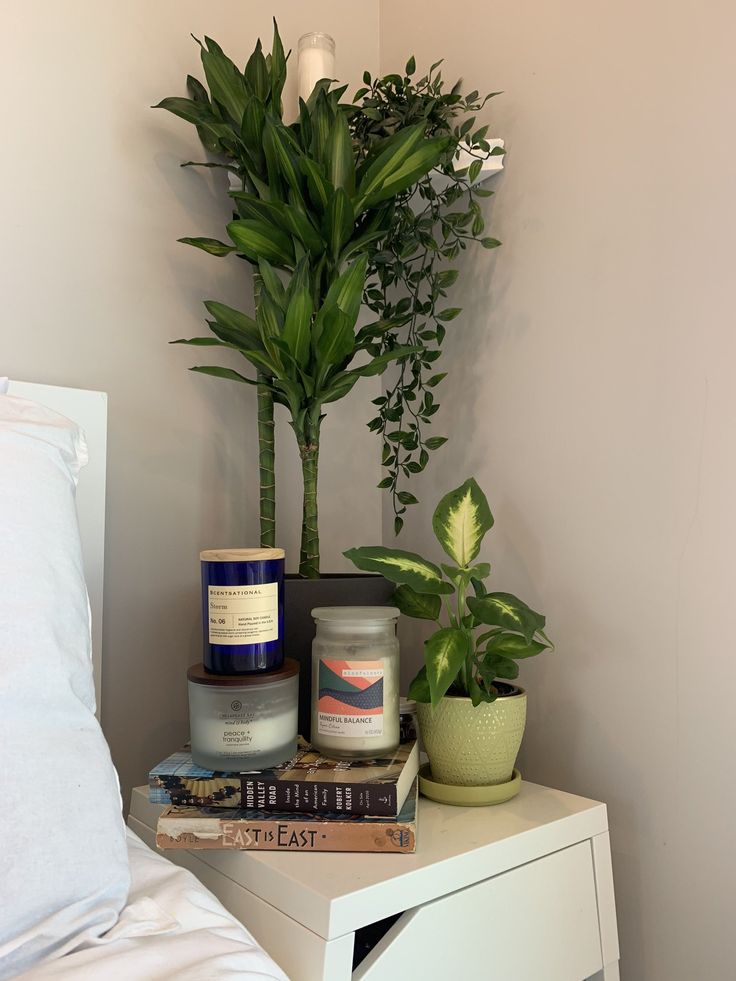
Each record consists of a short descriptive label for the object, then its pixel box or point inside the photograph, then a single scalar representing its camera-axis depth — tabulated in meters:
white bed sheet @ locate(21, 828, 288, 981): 0.51
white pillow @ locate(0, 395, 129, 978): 0.53
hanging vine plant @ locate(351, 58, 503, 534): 1.13
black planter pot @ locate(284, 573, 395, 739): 1.03
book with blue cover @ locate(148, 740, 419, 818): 0.79
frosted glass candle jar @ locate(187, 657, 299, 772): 0.84
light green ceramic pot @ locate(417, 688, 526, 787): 0.93
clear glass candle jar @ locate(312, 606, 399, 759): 0.87
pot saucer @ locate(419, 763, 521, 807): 0.93
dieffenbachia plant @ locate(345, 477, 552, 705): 0.92
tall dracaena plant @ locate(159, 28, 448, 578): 1.01
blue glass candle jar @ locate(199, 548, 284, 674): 0.87
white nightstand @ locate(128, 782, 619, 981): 0.70
